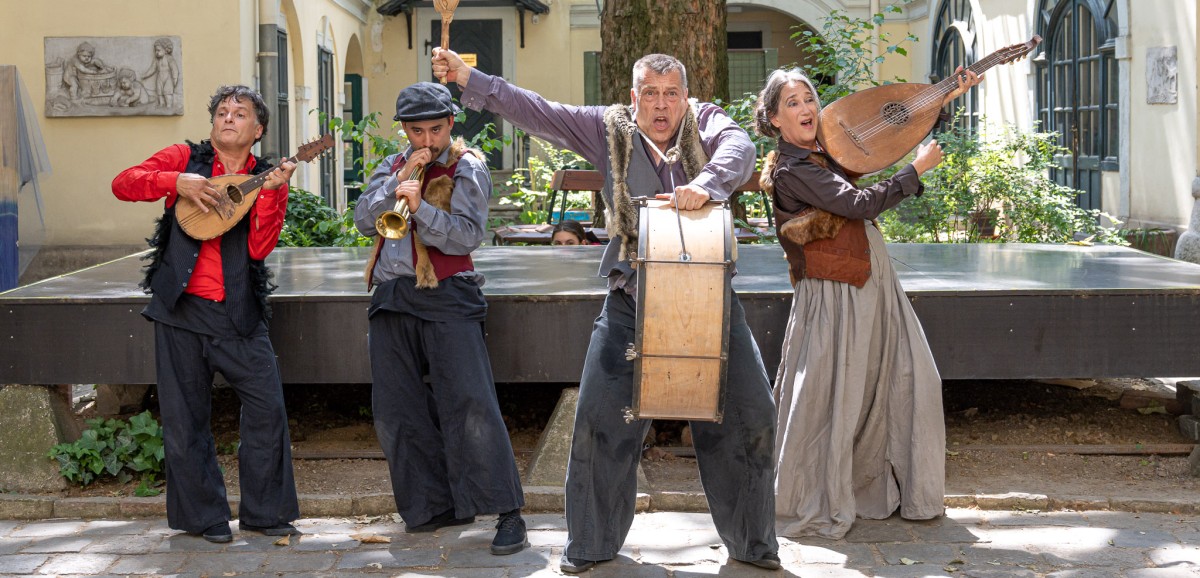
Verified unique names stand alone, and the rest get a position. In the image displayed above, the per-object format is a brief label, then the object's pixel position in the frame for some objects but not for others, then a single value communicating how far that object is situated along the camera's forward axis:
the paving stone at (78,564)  4.50
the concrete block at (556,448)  5.38
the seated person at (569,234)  8.65
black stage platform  5.37
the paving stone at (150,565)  4.48
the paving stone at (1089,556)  4.43
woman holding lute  4.72
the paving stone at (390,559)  4.52
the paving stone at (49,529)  4.95
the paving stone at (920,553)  4.50
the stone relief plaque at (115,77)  12.41
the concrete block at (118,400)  6.65
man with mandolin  4.71
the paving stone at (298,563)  4.50
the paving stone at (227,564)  4.48
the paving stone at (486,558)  4.50
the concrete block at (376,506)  5.21
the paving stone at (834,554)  4.48
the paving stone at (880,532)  4.71
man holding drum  4.22
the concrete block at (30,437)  5.36
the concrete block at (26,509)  5.18
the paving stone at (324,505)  5.20
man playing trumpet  4.57
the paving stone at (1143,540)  4.61
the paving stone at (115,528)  4.93
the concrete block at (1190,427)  5.80
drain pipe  13.23
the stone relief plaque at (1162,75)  11.58
